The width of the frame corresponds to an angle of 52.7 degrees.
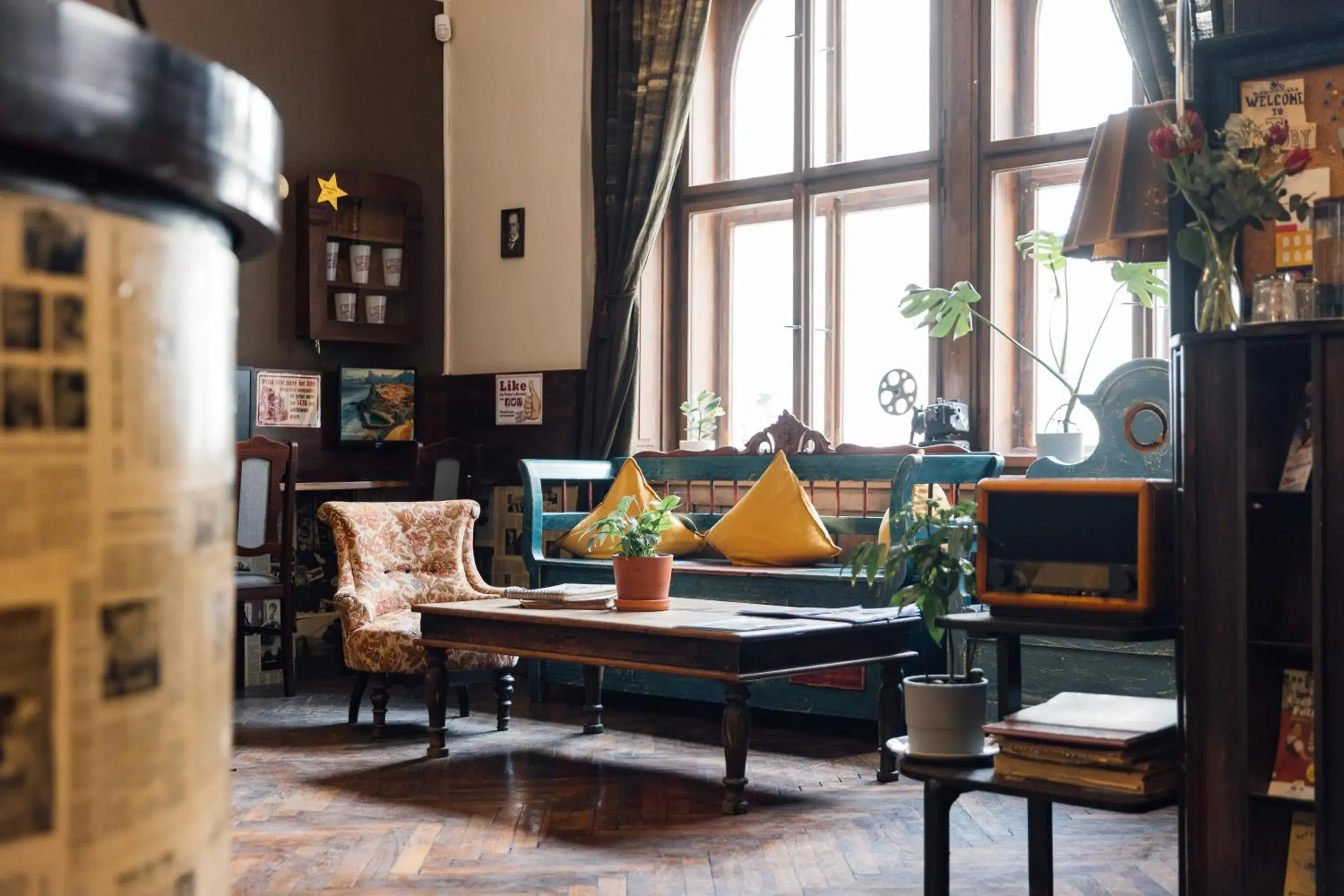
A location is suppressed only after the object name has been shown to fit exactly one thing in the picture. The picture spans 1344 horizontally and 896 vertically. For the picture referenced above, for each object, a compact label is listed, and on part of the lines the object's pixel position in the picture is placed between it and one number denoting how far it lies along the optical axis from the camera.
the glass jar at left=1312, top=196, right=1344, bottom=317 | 2.52
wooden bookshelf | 2.40
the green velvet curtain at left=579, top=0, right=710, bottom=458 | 6.61
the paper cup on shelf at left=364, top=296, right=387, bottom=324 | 7.06
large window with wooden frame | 5.64
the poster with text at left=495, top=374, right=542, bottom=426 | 7.00
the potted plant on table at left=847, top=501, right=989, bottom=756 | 2.82
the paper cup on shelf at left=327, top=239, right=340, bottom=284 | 6.92
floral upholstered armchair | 4.86
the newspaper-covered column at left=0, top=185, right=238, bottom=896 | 0.34
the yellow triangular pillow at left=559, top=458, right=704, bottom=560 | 5.87
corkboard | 2.63
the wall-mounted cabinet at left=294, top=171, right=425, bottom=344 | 6.82
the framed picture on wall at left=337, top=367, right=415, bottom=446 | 7.02
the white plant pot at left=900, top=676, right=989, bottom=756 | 2.82
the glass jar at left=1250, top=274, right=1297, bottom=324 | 2.51
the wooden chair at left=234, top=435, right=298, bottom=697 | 5.64
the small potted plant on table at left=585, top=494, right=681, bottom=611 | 4.44
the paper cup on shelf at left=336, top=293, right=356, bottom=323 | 6.91
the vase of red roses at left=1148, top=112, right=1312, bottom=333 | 2.53
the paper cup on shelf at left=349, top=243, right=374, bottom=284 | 6.99
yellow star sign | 6.83
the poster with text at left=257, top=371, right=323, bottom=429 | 6.69
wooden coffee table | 3.83
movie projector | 5.45
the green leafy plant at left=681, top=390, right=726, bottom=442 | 6.60
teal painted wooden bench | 4.87
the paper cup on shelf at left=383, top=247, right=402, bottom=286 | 7.16
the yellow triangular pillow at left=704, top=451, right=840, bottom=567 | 5.38
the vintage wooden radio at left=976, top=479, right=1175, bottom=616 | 2.67
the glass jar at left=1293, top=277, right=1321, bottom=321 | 2.51
